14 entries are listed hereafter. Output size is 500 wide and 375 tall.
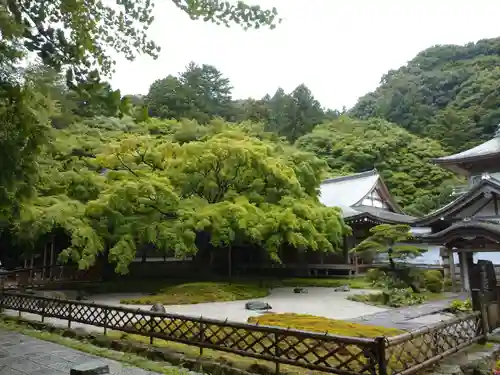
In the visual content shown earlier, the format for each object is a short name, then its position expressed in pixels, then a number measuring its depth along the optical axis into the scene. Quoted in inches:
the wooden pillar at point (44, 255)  716.0
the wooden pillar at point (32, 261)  739.6
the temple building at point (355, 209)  833.5
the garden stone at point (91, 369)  203.2
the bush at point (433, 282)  622.2
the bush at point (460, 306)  432.5
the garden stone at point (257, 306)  479.5
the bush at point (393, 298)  511.8
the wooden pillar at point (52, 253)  697.0
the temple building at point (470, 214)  532.4
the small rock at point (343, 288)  671.1
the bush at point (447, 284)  661.9
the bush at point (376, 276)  679.1
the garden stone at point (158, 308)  366.4
